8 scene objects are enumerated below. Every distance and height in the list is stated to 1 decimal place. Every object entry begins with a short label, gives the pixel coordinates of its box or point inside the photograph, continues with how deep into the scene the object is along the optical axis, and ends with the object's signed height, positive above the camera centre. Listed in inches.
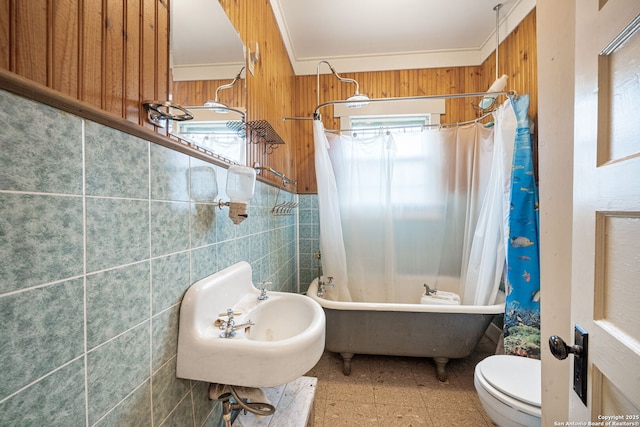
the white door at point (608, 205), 18.0 +0.6
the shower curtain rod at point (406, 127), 83.4 +29.1
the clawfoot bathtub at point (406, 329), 66.2 -32.7
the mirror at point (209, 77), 33.2 +21.7
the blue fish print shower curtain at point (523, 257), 65.3 -12.4
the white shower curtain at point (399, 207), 82.4 +1.7
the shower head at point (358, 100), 78.3 +35.8
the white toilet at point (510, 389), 40.7 -31.7
